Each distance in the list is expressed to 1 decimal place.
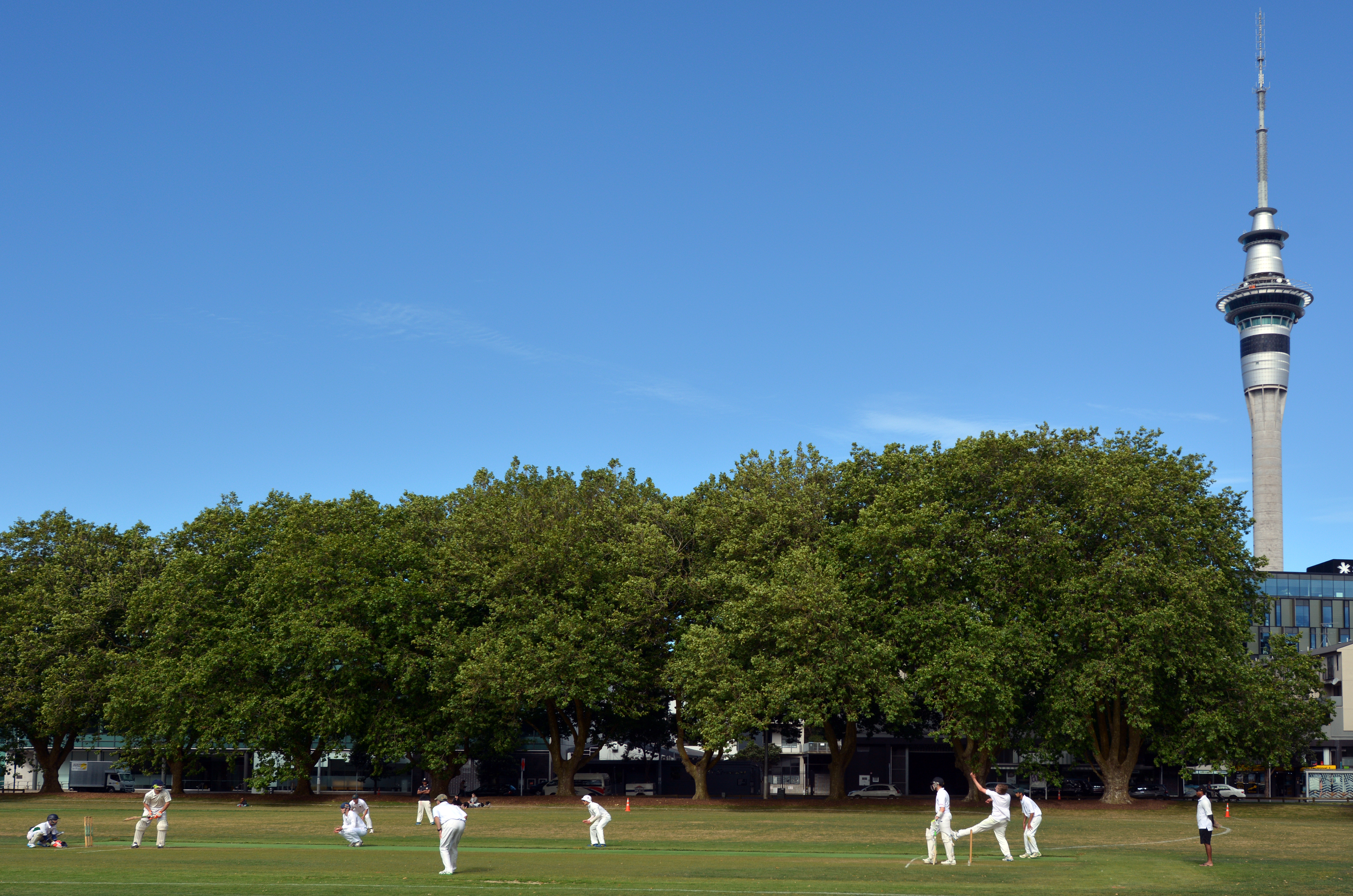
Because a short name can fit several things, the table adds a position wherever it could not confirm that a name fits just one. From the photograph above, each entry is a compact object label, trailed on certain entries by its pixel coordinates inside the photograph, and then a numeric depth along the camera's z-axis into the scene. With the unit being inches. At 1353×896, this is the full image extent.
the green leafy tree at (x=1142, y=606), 2261.3
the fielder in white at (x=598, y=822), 1380.4
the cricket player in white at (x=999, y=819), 1172.5
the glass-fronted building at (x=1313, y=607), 5767.7
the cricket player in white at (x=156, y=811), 1352.1
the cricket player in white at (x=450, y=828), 1055.0
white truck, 4360.2
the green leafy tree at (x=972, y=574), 2281.0
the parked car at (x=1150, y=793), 3614.7
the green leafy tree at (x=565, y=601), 2524.6
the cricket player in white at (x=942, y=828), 1141.1
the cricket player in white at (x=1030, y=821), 1225.4
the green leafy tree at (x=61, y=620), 2896.2
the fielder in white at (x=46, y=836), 1406.3
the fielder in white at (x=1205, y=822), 1161.0
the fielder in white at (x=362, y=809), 1533.0
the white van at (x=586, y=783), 3863.2
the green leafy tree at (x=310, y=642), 2615.7
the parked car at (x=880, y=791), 3767.2
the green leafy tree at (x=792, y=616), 2321.6
